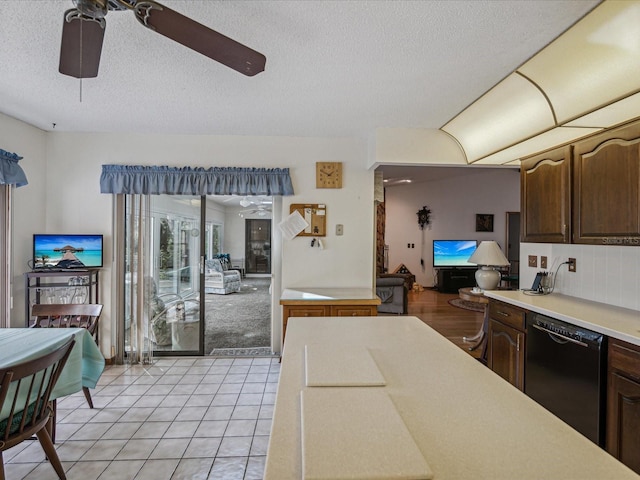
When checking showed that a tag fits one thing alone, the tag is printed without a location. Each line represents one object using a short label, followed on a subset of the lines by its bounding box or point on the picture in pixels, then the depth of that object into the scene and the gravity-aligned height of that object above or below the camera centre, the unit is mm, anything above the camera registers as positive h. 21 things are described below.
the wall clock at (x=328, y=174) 3488 +699
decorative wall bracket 8148 +596
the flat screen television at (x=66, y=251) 3110 -128
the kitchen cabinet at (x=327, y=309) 2859 -609
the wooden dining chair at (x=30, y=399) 1391 -773
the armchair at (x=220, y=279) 7321 -904
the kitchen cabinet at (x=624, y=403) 1523 -783
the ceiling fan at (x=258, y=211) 8460 +783
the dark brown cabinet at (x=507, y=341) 2312 -757
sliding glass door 3398 -399
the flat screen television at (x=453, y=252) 7773 -274
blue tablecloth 1807 -635
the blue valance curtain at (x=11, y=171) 2713 +567
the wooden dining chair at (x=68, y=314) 2532 -594
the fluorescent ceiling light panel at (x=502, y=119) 2223 +965
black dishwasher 1733 -774
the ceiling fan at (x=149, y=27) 1201 +824
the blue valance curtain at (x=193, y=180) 3324 +598
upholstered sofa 5355 -875
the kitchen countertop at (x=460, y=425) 649 -454
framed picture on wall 8000 +459
